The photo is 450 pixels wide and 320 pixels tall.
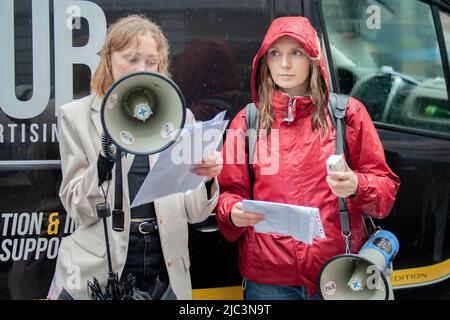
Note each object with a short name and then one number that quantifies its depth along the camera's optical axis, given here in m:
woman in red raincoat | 5.22
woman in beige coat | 5.07
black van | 5.43
